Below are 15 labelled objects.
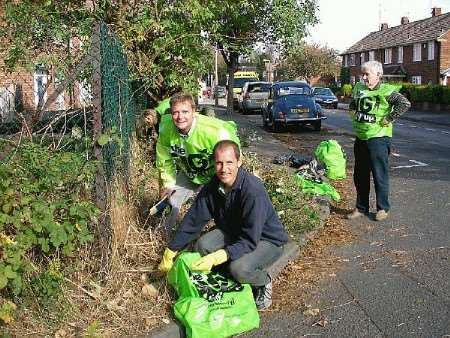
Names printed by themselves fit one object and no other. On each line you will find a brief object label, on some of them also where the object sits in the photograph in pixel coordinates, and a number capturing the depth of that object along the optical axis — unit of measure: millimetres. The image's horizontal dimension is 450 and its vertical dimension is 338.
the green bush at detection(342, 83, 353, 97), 52125
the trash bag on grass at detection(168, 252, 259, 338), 3839
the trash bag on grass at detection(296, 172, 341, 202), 7798
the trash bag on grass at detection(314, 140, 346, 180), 8406
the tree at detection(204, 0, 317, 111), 9367
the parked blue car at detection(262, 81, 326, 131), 19953
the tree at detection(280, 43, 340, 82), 69250
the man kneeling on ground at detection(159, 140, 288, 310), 4066
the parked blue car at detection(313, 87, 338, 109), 41188
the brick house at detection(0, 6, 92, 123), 5910
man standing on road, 6598
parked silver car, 33406
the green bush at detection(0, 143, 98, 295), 3605
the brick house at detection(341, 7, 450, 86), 49875
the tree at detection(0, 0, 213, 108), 6984
